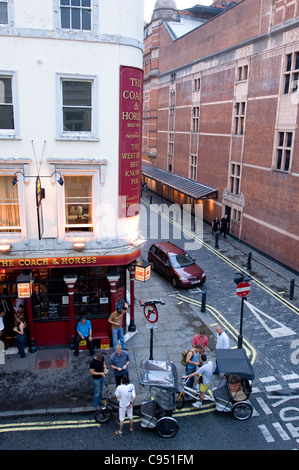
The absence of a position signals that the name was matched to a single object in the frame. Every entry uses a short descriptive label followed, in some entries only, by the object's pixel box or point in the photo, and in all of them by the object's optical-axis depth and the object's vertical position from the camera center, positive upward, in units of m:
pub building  11.66 -0.69
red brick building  21.58 +1.67
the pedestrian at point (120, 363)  10.55 -6.01
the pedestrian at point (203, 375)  10.30 -6.16
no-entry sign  13.09 -4.86
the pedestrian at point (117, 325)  13.00 -6.19
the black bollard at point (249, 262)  21.85 -6.69
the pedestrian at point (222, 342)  11.72 -5.94
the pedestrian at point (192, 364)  11.05 -6.25
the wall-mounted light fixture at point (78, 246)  12.68 -3.49
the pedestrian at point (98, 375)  10.05 -6.07
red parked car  19.16 -6.40
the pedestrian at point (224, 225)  28.42 -6.03
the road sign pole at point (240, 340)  13.49 -6.76
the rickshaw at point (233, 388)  9.94 -6.50
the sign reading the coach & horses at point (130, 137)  12.49 +0.04
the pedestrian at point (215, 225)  28.28 -6.10
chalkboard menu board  13.62 -5.96
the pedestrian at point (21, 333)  12.53 -6.30
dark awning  31.13 -4.05
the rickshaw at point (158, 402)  9.38 -6.36
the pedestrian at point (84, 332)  12.84 -6.34
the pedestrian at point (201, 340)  11.67 -5.92
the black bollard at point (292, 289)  17.95 -6.62
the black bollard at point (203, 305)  16.73 -6.95
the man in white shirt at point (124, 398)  9.28 -6.12
